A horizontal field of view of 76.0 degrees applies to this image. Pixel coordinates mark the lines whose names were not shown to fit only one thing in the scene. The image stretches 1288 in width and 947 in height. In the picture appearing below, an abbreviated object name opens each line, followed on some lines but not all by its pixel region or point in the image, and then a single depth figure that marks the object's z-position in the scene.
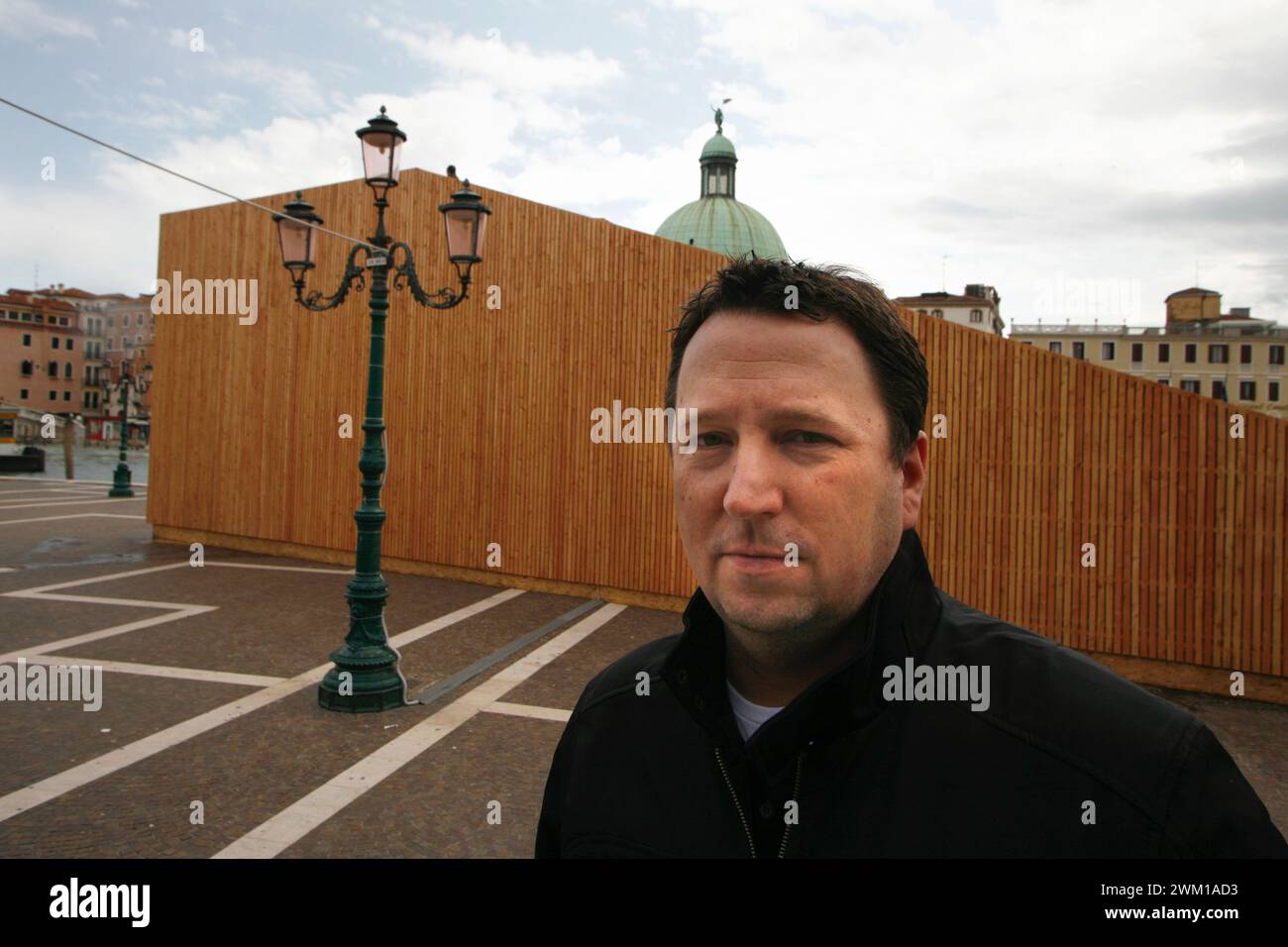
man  1.29
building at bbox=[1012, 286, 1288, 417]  62.84
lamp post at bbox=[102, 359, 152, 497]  26.10
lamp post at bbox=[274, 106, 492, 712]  7.67
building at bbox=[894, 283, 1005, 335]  69.06
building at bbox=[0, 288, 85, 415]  74.94
